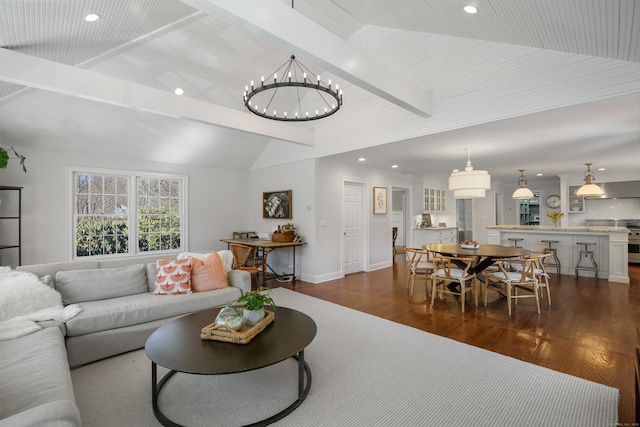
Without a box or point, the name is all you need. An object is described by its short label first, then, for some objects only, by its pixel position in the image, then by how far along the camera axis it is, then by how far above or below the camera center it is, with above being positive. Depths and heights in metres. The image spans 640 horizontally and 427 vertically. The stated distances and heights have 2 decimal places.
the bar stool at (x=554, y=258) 6.39 -1.00
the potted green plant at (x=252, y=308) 2.29 -0.72
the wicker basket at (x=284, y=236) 5.78 -0.45
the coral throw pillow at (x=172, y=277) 3.35 -0.71
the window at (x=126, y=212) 5.47 +0.04
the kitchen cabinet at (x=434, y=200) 8.48 +0.36
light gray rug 1.96 -1.32
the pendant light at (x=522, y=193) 6.05 +0.37
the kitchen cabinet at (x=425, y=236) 8.23 -0.64
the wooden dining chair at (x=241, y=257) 5.15 -0.74
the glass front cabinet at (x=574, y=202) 8.38 +0.26
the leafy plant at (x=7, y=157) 4.07 +0.82
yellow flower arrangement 6.88 -0.12
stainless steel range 7.46 -0.45
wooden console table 5.52 -0.58
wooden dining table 4.18 -0.58
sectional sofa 1.48 -0.90
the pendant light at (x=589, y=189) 5.77 +0.42
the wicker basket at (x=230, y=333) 2.09 -0.84
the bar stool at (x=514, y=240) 6.81 -0.64
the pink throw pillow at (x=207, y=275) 3.57 -0.73
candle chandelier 5.19 +2.12
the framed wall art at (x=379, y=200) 6.98 +0.29
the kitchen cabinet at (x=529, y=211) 11.66 +0.02
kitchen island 5.61 -0.64
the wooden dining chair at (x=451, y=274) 4.14 -0.88
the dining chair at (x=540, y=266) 4.12 -0.78
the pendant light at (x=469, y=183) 4.49 +0.43
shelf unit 4.66 +0.01
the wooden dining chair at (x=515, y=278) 3.87 -0.88
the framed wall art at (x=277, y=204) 6.36 +0.20
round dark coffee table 1.84 -0.90
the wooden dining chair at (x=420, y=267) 4.69 -0.86
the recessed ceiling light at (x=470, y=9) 2.53 +1.72
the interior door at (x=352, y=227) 6.55 -0.31
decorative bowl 4.72 -0.54
